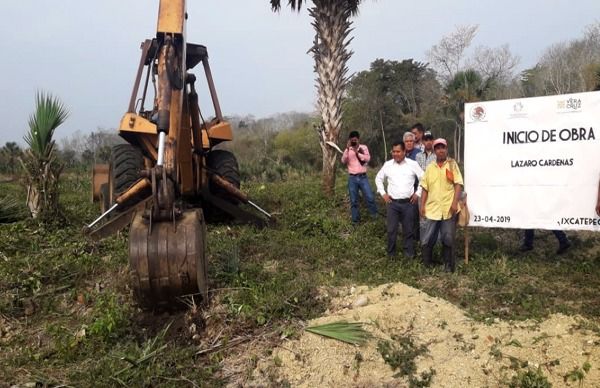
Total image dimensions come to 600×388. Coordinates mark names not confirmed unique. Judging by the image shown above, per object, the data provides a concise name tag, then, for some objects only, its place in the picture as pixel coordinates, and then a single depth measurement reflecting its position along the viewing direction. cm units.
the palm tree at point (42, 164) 859
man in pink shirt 863
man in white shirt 676
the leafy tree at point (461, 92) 2862
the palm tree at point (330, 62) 1007
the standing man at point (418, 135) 757
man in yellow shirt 623
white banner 602
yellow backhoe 439
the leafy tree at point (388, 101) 3231
